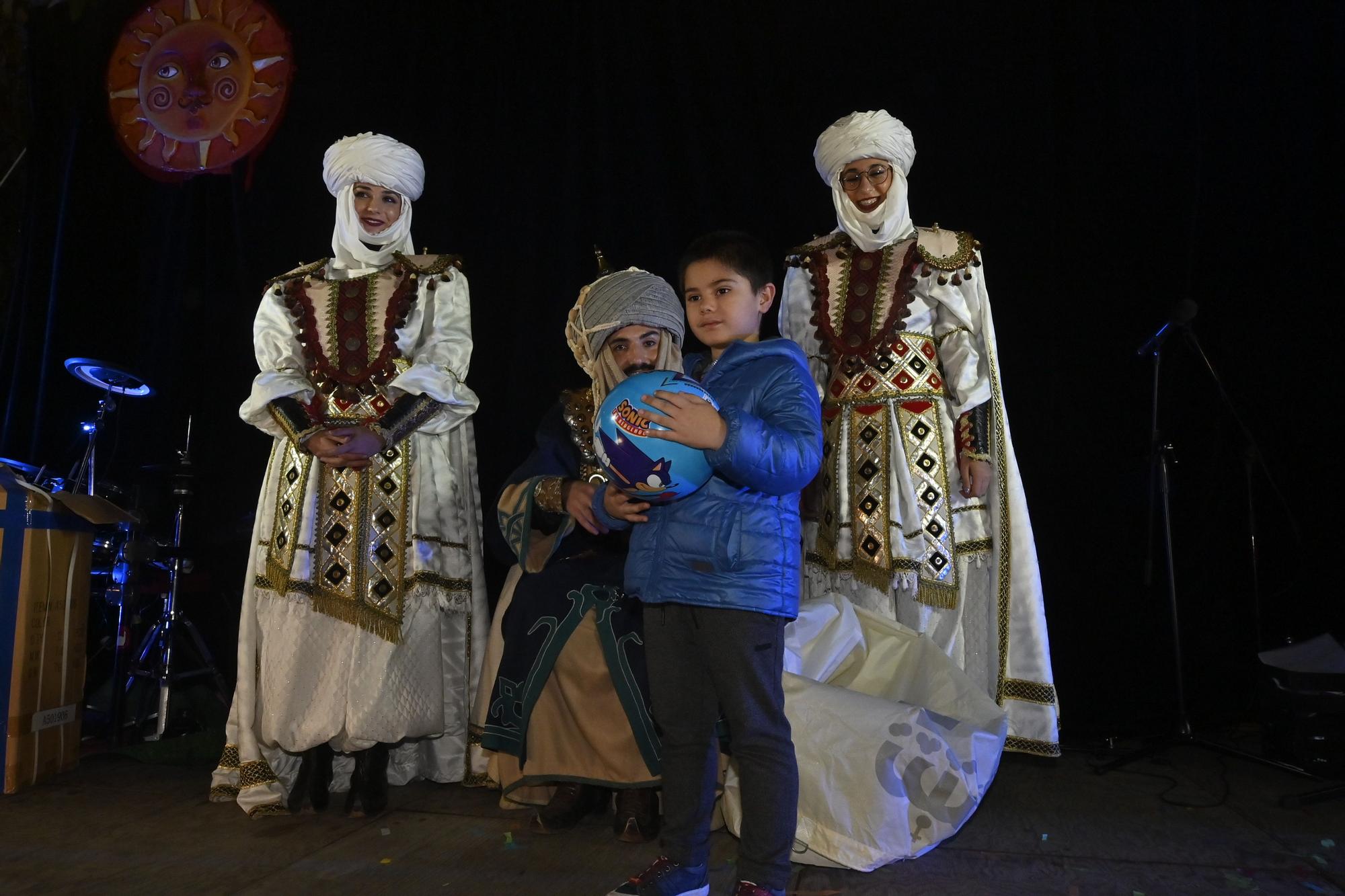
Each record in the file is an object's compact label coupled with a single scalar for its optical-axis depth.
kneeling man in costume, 2.54
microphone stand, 3.38
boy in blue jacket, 1.88
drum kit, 3.84
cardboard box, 3.16
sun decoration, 4.48
